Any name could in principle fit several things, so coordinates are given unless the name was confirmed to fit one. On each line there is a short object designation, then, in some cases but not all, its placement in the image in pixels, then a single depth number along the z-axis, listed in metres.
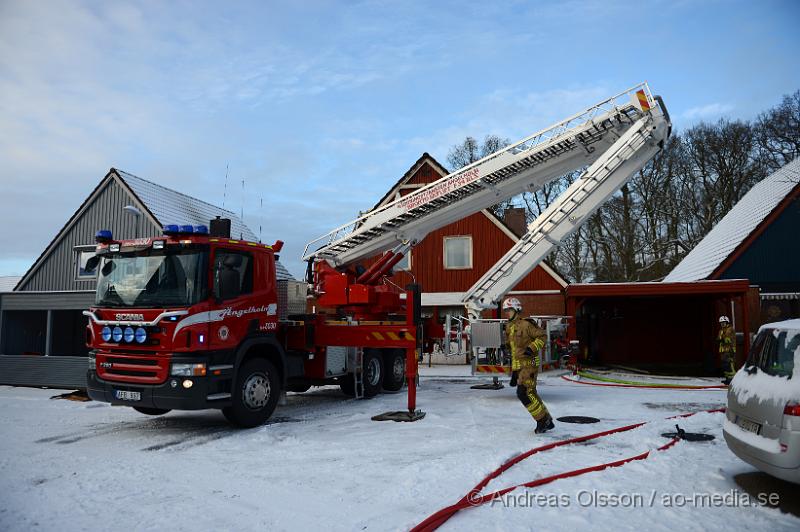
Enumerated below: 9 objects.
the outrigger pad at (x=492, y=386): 13.13
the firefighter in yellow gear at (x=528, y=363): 7.54
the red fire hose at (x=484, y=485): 4.30
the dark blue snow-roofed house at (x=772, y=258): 18.67
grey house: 21.34
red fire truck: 7.71
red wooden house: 21.77
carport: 20.80
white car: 4.48
